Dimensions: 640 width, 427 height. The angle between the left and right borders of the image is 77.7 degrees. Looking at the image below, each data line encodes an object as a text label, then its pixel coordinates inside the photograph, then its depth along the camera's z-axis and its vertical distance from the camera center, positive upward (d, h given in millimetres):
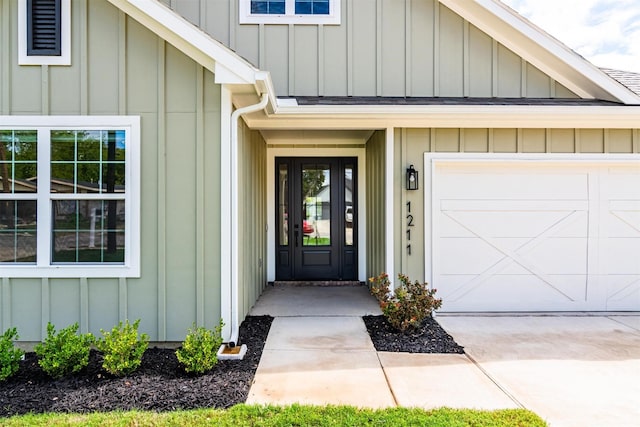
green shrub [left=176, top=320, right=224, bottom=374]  3623 -1260
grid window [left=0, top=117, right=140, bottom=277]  4316 +214
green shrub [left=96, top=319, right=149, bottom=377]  3541 -1220
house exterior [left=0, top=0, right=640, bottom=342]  4320 +777
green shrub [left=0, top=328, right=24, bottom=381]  3486 -1252
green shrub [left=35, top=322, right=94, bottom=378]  3541 -1228
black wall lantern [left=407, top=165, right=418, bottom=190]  5617 +557
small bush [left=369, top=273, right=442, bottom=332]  4816 -1076
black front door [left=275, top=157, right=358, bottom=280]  7816 -10
